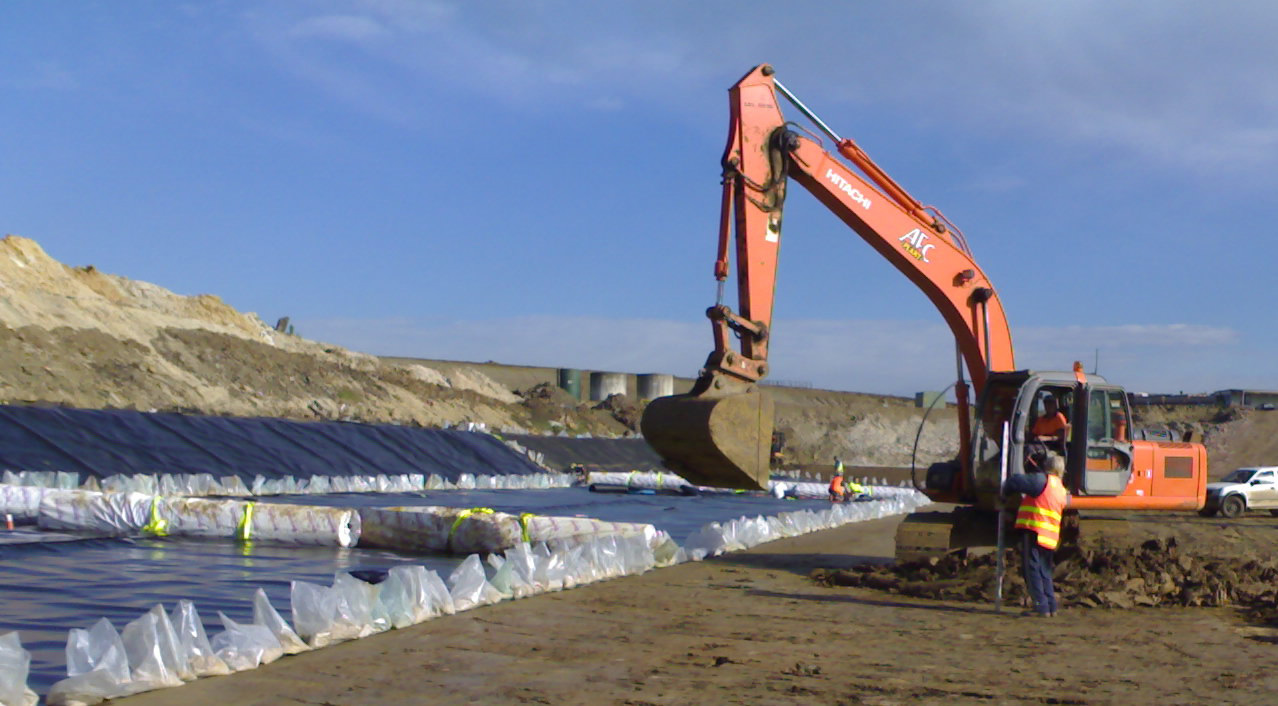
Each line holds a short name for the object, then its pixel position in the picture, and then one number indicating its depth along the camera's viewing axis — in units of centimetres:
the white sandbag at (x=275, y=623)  694
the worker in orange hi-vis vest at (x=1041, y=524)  966
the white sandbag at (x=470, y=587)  902
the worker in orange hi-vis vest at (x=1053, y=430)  1109
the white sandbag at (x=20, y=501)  1441
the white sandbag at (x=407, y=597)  812
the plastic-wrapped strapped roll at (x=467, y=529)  1336
